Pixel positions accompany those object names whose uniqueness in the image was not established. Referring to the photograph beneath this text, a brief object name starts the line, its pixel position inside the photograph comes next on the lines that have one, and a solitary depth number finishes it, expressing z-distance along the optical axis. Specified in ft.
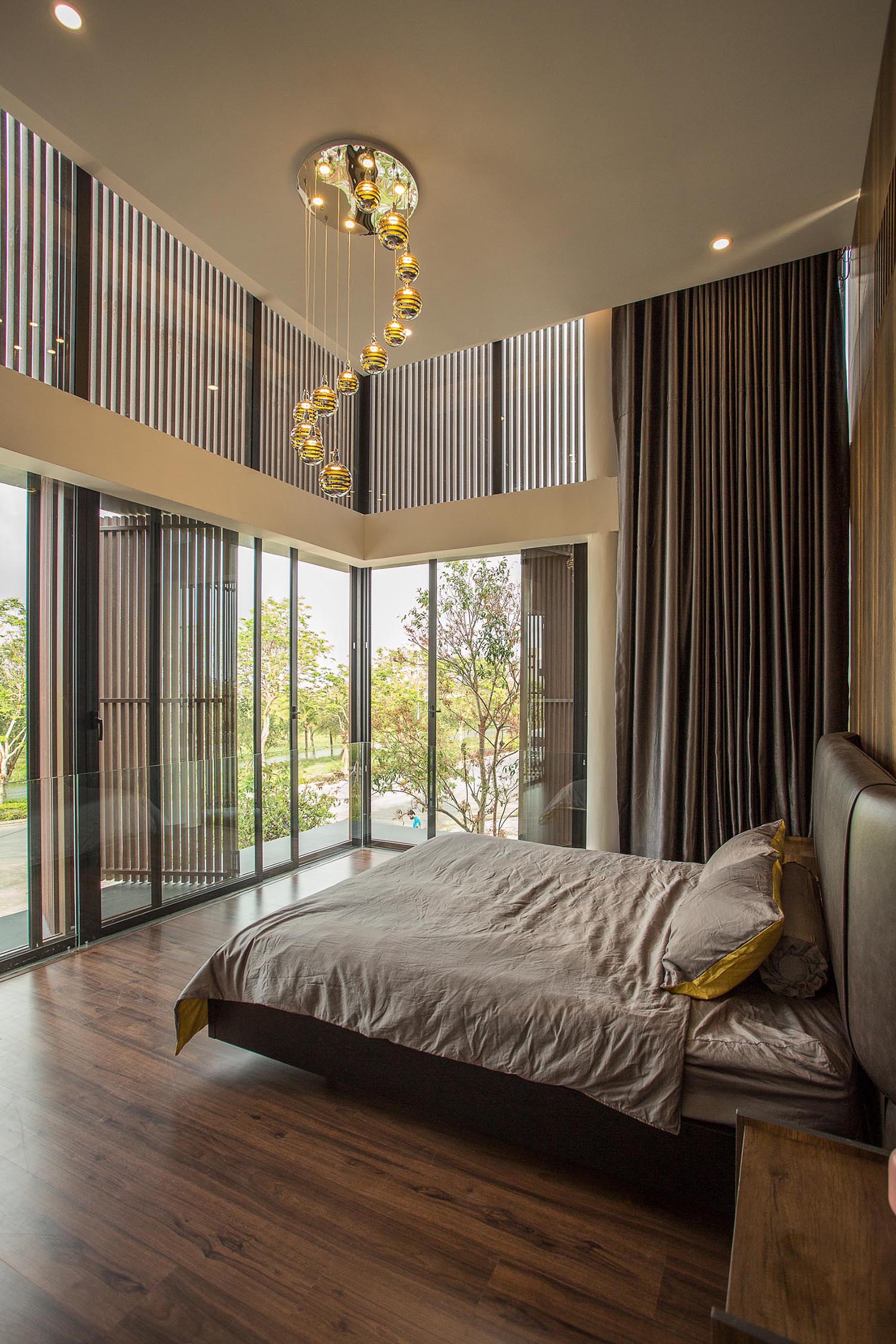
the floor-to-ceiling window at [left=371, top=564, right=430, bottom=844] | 17.02
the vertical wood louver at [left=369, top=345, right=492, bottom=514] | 15.96
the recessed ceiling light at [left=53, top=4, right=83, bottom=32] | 6.00
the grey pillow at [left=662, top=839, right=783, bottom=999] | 5.70
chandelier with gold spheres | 7.49
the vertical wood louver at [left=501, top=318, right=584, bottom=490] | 14.65
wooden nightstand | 2.69
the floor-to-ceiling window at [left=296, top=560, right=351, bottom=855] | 16.12
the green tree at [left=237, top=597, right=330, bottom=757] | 14.20
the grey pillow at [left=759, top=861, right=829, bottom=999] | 5.72
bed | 4.85
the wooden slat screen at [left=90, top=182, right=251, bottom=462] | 10.98
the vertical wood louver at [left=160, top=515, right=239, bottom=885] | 12.33
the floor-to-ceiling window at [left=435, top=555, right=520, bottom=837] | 15.57
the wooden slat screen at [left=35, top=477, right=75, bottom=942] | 10.19
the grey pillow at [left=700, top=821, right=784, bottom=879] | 7.57
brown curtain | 11.25
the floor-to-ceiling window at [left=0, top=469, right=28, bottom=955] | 9.64
